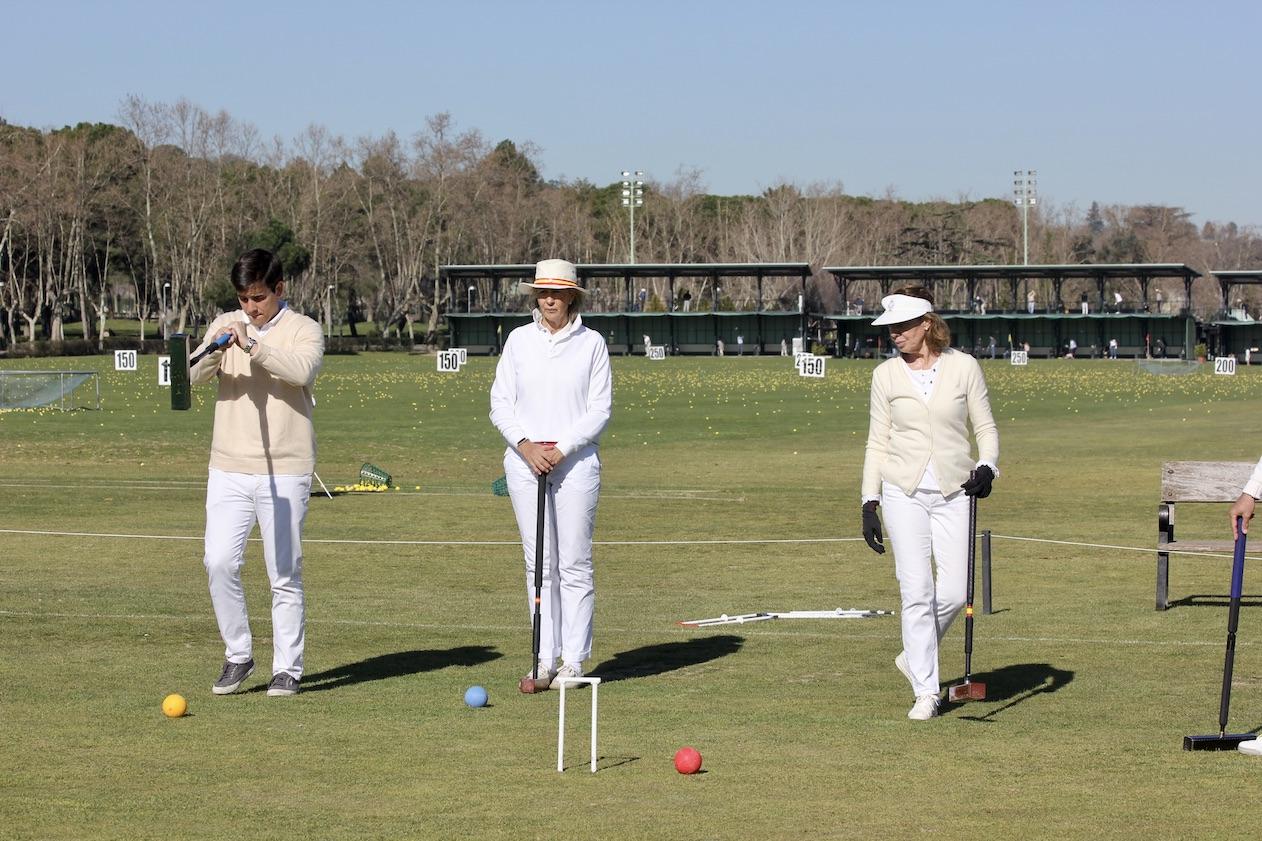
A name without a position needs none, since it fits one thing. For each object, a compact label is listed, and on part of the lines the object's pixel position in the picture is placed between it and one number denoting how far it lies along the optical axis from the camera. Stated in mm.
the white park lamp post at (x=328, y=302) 125062
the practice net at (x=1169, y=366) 81500
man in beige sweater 9438
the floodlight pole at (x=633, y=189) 134750
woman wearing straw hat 9758
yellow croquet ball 8812
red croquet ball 7594
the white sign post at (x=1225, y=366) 80531
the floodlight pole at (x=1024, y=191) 137375
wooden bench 12953
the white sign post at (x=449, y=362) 74562
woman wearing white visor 9031
